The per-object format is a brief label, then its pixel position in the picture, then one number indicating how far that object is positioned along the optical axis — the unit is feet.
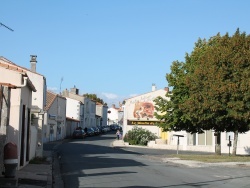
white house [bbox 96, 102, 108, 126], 366.41
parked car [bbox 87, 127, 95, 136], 247.33
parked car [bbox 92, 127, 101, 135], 265.46
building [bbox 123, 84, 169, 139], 200.75
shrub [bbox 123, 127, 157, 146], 176.96
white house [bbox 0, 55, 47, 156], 79.12
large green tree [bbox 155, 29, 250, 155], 94.48
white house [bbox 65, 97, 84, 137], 258.16
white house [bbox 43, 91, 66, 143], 178.79
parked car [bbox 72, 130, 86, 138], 216.21
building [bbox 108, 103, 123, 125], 493.77
